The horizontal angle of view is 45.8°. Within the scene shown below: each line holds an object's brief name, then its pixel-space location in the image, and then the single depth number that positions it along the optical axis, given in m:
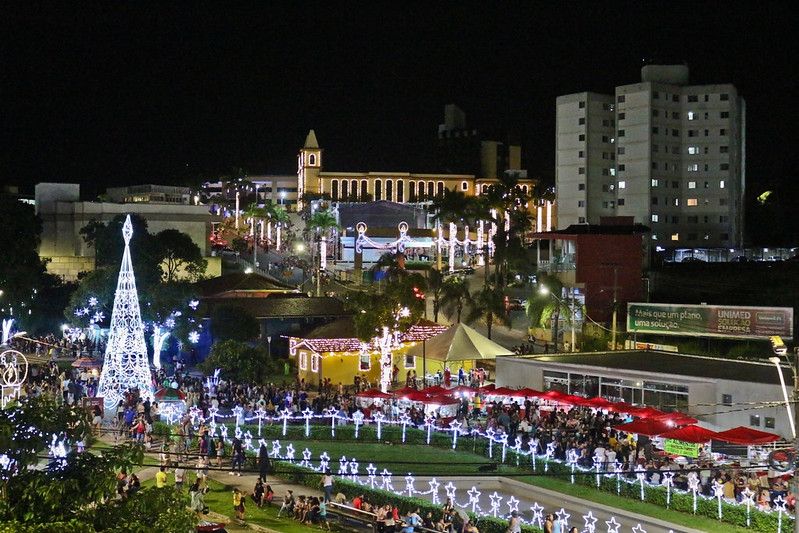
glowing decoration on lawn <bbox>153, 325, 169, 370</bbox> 50.81
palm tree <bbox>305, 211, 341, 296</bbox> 96.44
